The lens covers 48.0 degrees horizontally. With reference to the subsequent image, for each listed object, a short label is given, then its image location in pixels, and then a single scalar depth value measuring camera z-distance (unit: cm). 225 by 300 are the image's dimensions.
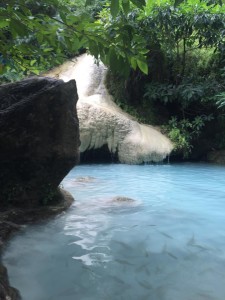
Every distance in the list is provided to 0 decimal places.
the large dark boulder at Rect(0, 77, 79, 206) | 312
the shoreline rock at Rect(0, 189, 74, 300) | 268
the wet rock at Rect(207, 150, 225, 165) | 775
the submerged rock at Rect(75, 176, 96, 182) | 503
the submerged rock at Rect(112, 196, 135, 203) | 381
